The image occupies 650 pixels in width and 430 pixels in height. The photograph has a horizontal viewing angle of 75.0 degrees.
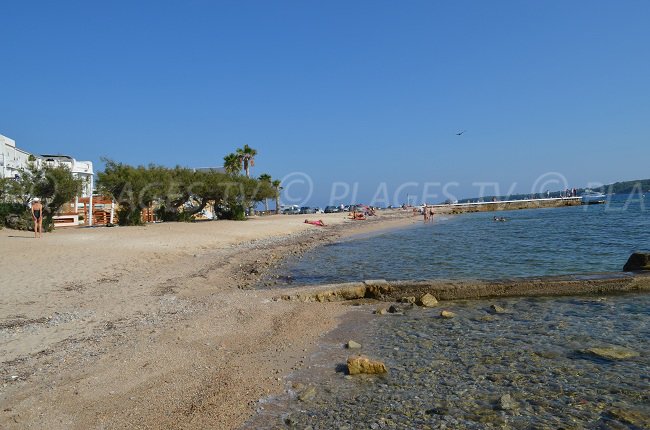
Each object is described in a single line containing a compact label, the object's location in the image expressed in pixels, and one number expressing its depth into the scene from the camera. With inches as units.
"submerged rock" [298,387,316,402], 205.9
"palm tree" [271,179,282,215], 2903.3
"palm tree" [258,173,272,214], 2770.7
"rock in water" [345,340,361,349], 284.0
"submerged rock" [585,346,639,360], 257.1
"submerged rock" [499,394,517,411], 196.4
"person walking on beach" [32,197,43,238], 854.2
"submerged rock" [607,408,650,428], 180.7
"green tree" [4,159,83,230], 978.1
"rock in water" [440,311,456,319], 354.6
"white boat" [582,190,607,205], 3934.5
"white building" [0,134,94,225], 1143.7
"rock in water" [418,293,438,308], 399.5
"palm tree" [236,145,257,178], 2586.1
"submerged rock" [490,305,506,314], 366.6
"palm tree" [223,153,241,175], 2513.3
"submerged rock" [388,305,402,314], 377.4
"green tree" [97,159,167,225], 1229.6
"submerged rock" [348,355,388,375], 235.1
